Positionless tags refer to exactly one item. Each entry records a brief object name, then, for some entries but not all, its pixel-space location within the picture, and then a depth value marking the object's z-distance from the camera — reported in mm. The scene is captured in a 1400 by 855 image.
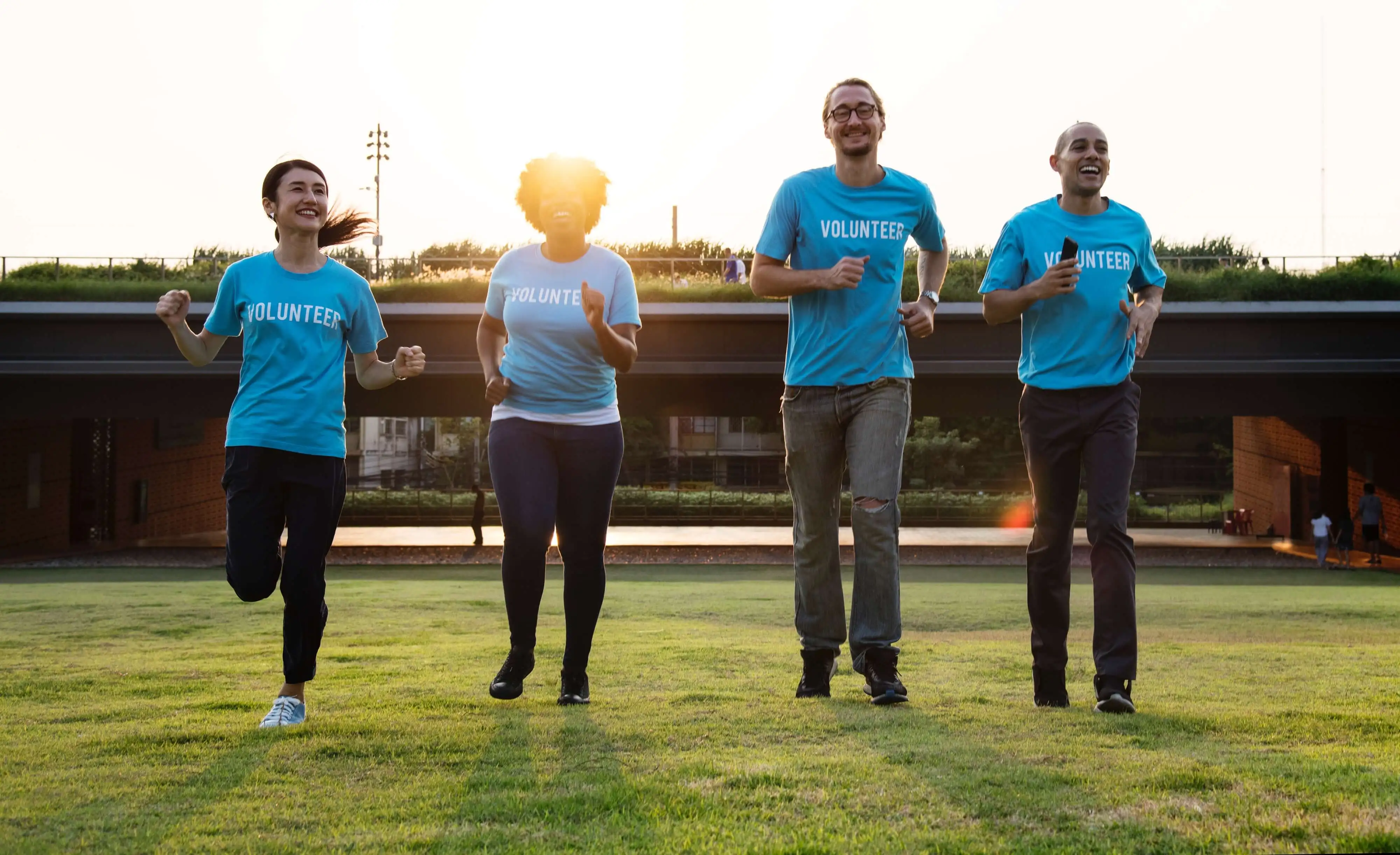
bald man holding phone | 4402
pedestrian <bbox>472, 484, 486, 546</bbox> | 27391
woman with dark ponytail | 4215
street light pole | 61969
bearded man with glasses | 4473
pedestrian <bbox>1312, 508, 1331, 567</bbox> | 23750
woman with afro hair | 4543
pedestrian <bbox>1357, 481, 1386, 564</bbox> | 24062
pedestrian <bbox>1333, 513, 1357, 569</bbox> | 24672
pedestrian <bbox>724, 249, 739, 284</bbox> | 27641
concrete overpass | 23906
